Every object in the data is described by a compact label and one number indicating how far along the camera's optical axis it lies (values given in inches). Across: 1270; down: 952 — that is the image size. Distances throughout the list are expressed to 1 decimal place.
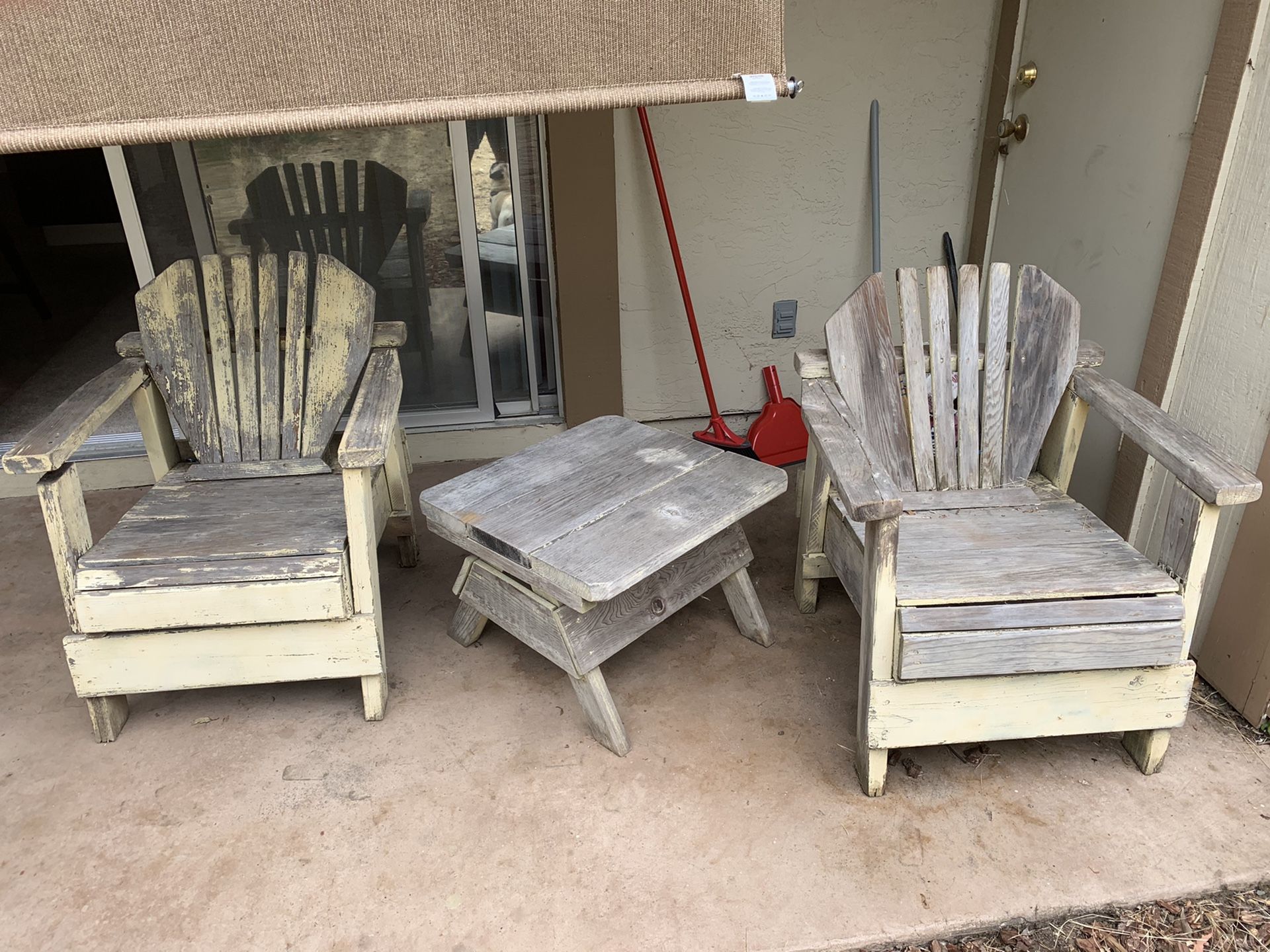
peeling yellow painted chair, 69.6
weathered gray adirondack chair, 62.5
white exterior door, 80.9
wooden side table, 68.8
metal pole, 115.0
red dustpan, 121.3
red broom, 109.1
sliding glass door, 107.8
